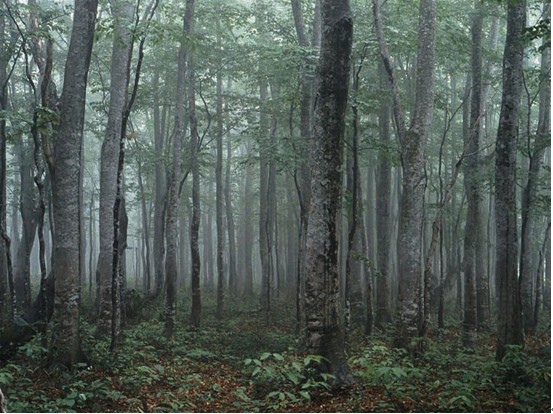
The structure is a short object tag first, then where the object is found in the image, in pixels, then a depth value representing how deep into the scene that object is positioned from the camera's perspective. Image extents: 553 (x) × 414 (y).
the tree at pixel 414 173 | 10.79
